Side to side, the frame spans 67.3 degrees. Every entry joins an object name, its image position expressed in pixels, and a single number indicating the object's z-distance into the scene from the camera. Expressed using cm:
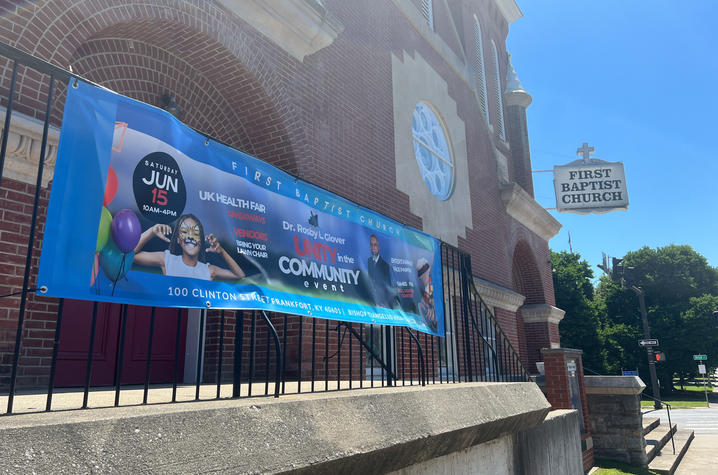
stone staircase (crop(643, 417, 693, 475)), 1086
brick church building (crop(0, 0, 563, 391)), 462
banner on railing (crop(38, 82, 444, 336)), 254
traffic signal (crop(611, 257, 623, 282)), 2589
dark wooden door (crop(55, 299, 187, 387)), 525
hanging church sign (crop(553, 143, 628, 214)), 1859
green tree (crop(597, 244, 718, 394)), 3953
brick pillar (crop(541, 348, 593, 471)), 897
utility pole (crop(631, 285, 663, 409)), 2750
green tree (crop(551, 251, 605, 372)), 3838
